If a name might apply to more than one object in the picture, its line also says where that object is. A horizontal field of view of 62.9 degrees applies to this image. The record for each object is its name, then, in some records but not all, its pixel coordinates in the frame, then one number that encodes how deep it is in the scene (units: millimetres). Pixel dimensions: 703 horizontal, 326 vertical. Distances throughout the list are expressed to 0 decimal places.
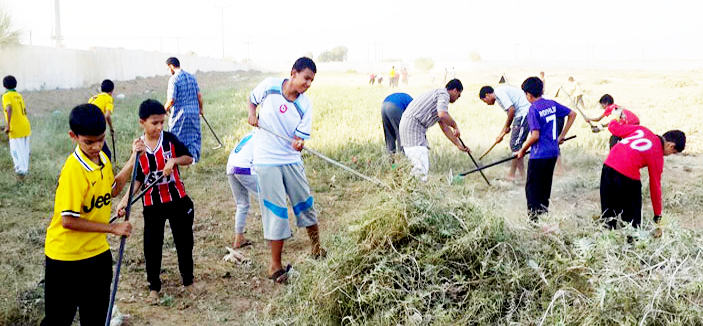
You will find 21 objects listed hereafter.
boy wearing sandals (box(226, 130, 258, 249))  5359
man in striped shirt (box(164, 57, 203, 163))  7527
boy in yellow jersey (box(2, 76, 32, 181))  8117
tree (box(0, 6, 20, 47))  23203
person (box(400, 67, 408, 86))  34625
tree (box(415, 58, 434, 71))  53162
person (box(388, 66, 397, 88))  31766
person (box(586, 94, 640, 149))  6661
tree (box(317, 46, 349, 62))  74875
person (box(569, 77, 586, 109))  18094
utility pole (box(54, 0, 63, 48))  29973
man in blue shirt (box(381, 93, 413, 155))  7066
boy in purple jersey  5492
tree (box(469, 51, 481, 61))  58481
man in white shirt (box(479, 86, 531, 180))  7650
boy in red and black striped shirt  4062
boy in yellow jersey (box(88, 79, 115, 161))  8391
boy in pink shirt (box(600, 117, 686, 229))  4680
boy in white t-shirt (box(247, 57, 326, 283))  4633
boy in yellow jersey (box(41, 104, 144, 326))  2926
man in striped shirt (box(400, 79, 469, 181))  6207
